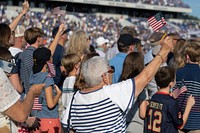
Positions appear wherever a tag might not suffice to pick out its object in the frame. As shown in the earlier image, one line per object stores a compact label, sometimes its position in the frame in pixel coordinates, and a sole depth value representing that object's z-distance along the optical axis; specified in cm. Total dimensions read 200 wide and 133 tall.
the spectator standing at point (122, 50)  983
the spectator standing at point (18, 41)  1103
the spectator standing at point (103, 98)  604
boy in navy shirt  775
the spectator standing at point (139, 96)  846
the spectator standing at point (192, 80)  886
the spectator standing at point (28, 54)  1007
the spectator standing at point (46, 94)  898
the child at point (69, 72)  934
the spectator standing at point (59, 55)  1162
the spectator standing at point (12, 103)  529
